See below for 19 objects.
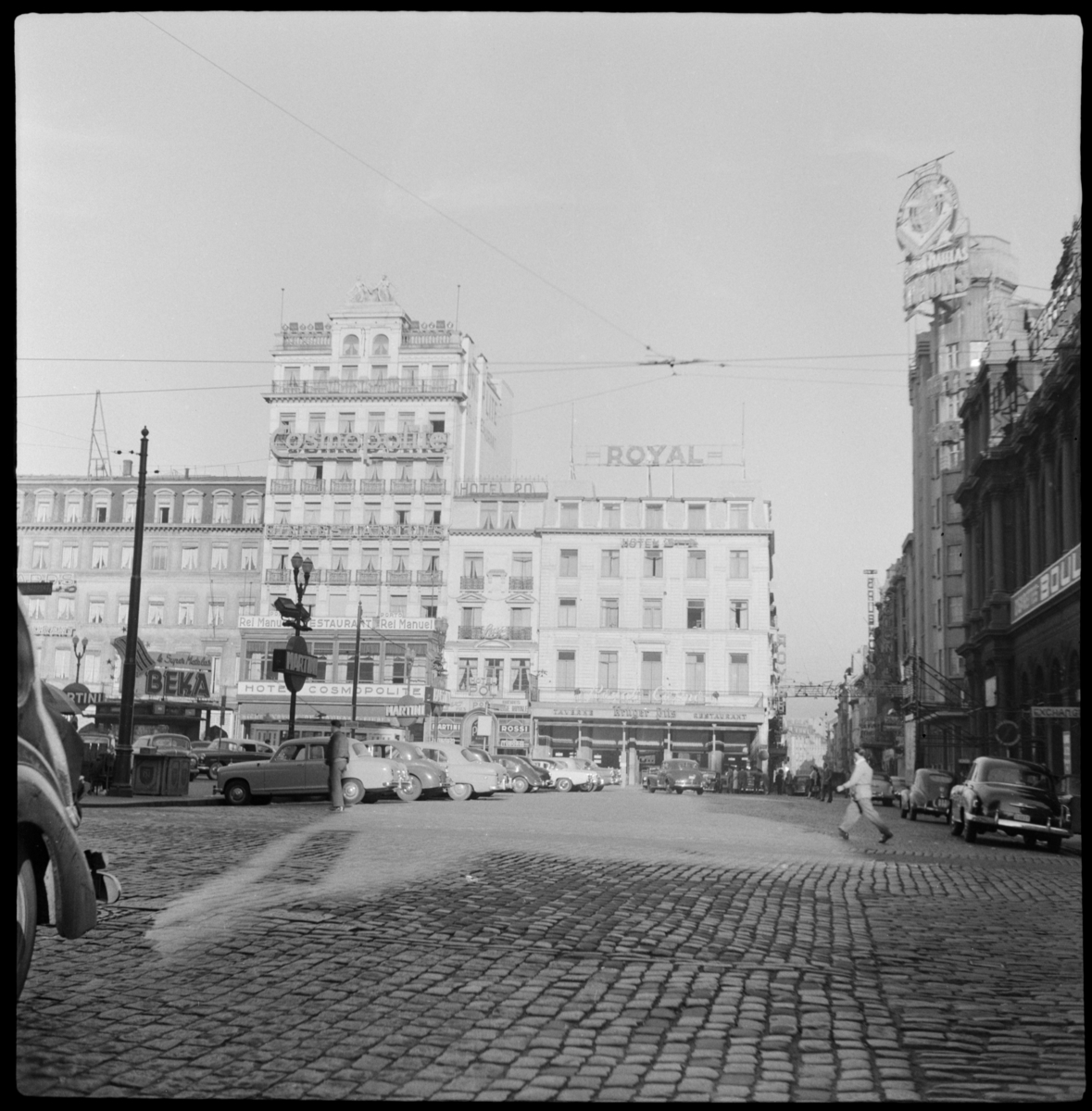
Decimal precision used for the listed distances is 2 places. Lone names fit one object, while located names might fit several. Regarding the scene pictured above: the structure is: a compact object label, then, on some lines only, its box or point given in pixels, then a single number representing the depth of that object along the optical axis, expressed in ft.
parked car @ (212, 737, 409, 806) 85.46
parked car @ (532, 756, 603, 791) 152.97
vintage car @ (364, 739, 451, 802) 97.73
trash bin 83.71
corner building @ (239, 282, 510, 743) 216.54
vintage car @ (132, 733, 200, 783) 127.54
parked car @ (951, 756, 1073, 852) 69.92
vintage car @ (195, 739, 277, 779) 130.61
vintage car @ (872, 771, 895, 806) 145.28
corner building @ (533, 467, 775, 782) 220.02
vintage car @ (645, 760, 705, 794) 164.35
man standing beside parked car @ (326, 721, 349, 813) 75.77
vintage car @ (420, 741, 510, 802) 105.50
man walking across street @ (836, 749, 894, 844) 66.03
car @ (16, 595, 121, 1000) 16.85
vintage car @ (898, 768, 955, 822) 104.12
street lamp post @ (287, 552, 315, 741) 90.79
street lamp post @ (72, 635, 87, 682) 161.36
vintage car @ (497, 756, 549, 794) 135.13
